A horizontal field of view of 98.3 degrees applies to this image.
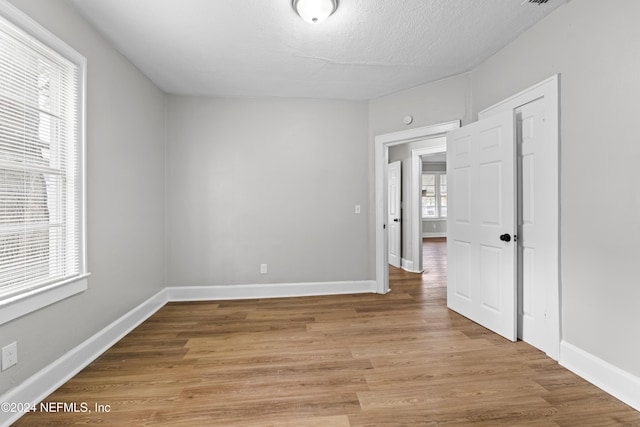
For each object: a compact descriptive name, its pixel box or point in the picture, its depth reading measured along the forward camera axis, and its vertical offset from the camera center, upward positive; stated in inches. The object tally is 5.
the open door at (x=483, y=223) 96.2 -3.9
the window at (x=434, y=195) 384.2 +26.0
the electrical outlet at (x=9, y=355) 58.9 -30.3
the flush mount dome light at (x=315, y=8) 74.6 +56.7
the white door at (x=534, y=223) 85.8 -3.3
